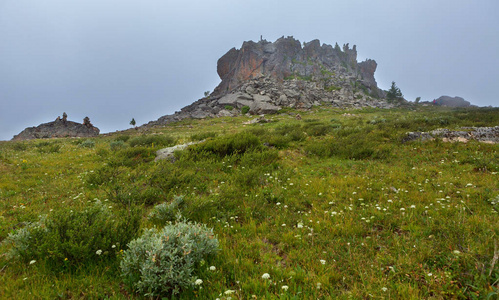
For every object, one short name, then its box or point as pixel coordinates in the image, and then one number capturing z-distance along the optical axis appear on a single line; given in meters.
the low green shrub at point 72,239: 3.19
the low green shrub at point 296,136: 13.69
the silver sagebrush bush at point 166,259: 2.72
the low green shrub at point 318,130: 15.90
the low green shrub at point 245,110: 58.13
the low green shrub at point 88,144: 17.31
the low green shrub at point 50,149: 14.25
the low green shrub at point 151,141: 15.12
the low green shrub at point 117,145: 14.01
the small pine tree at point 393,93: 83.50
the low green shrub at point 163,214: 4.75
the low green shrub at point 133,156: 9.68
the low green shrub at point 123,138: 21.35
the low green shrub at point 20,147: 16.60
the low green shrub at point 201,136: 15.54
